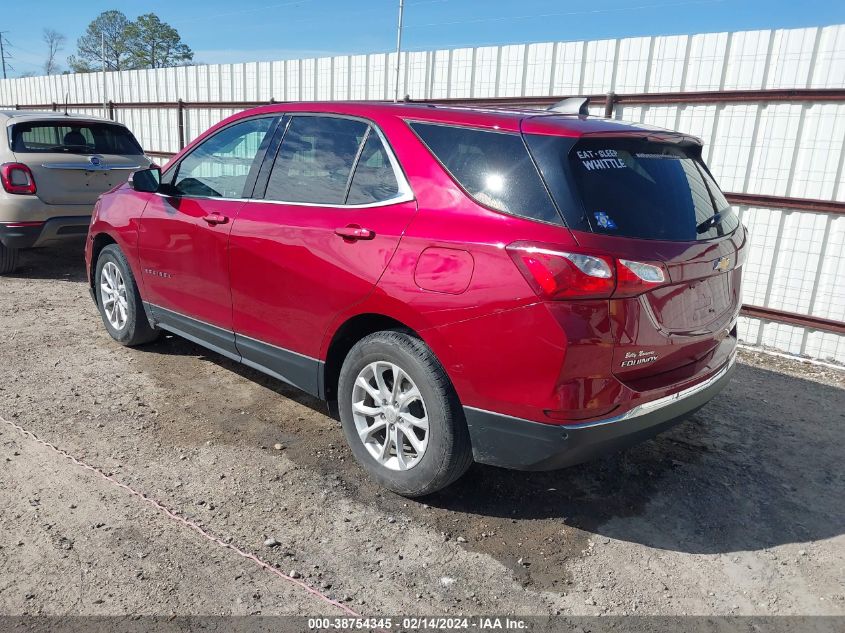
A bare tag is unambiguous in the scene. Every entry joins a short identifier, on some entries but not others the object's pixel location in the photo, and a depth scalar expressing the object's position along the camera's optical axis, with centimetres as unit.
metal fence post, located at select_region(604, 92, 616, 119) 634
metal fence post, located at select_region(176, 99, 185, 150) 1150
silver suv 671
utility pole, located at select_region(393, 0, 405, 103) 2248
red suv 251
